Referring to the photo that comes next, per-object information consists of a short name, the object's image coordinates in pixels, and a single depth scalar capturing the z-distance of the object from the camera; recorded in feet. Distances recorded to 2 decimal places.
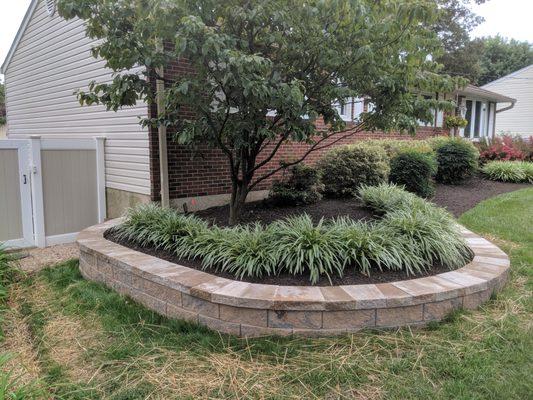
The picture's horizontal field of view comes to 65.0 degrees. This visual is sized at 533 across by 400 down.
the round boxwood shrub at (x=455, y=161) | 31.99
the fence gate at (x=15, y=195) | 19.65
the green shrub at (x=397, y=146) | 28.58
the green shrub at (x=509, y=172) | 35.29
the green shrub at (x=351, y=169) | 23.50
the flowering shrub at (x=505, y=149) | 41.65
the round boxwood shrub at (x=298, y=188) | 20.97
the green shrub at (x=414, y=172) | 25.99
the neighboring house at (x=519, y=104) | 76.02
